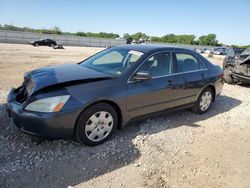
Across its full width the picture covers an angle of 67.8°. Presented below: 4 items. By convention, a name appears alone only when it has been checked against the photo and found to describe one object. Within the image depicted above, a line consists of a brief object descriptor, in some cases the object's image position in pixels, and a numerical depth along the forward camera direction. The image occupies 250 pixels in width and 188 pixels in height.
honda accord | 2.59
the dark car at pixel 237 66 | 6.67
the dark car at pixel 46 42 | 27.19
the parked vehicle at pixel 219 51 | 35.49
